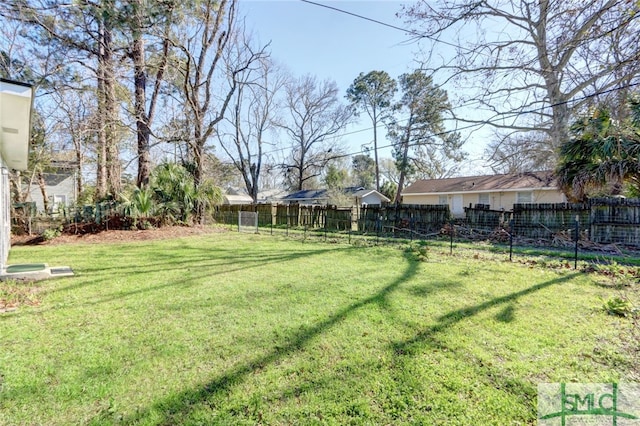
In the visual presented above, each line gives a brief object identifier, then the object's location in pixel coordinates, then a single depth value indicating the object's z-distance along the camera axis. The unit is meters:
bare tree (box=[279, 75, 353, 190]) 27.00
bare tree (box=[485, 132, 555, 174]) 13.93
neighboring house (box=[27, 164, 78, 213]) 17.44
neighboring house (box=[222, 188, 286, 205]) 34.17
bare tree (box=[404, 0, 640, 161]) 3.14
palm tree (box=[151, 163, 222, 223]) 13.01
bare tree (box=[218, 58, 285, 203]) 25.19
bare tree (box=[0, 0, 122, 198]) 9.05
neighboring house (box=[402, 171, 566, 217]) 17.47
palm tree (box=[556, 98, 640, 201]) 8.17
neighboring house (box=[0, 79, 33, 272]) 3.69
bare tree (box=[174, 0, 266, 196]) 13.23
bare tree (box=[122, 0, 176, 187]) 9.65
